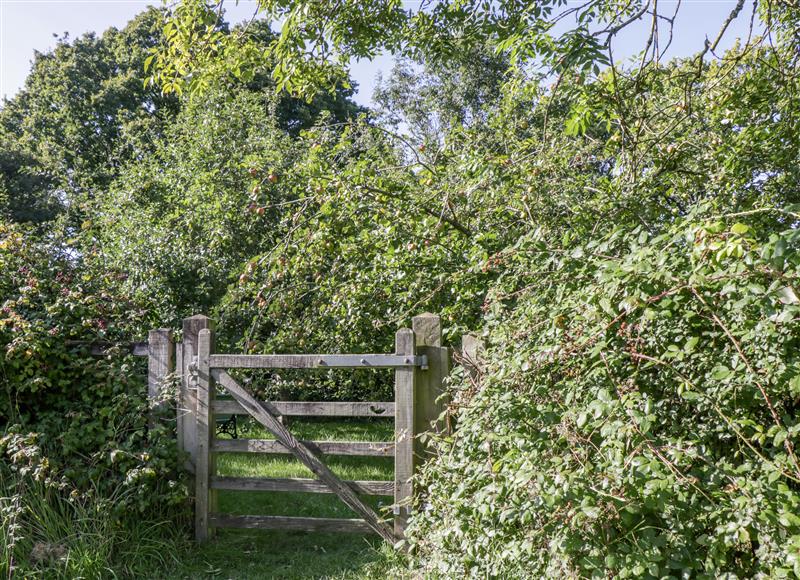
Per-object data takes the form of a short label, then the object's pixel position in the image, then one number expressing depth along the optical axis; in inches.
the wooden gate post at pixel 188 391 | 199.5
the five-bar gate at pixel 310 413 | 186.1
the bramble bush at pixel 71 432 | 175.8
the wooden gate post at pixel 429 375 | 187.3
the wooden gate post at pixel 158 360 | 203.8
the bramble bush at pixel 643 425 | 99.3
